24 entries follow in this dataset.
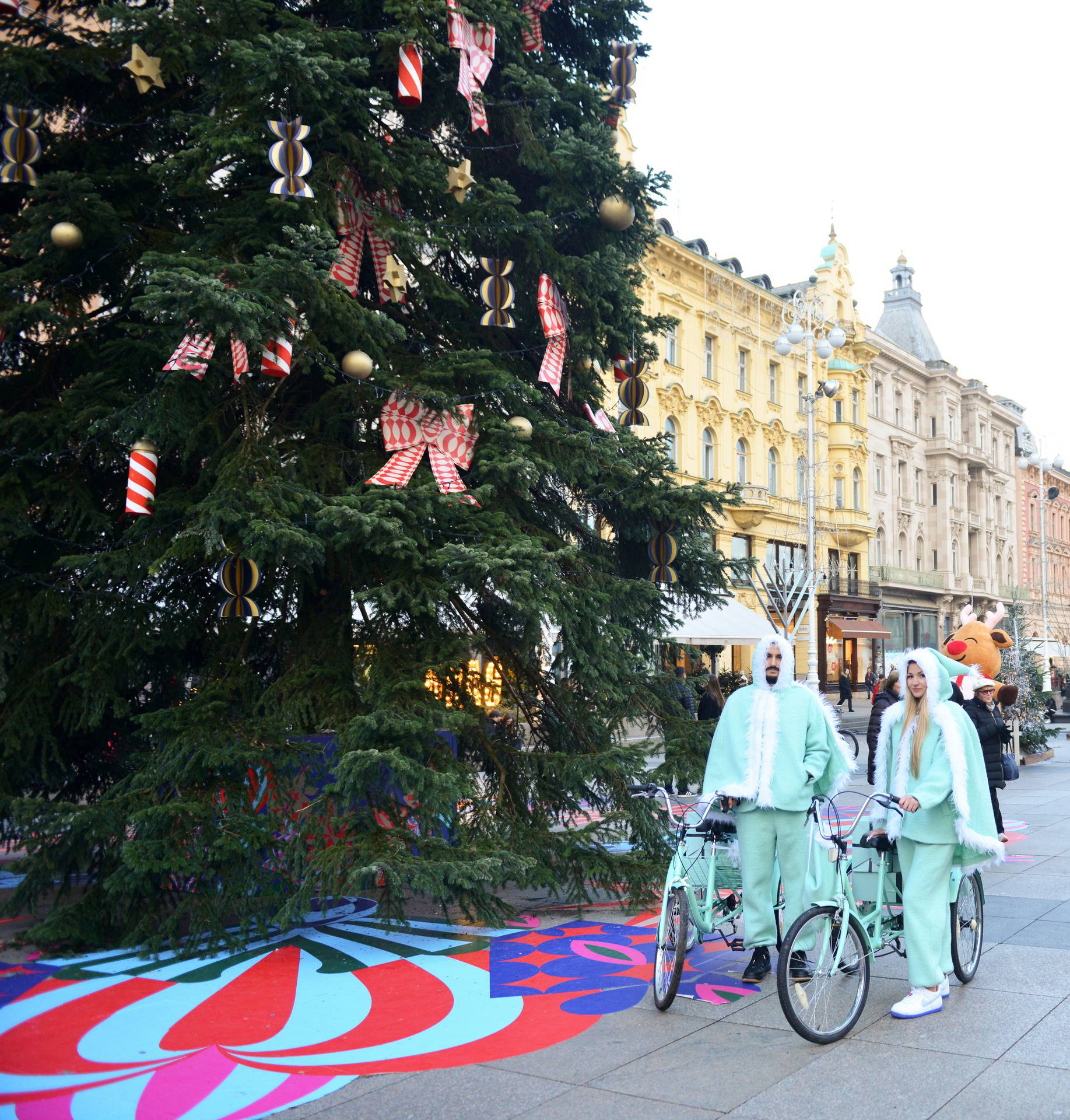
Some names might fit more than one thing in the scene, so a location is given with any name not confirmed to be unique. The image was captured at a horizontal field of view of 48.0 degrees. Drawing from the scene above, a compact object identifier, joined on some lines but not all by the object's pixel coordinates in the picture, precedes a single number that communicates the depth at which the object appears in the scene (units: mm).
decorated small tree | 21750
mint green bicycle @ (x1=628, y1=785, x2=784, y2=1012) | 5824
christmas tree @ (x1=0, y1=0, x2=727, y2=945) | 7277
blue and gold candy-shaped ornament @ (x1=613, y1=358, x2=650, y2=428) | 10172
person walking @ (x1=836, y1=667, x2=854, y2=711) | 35938
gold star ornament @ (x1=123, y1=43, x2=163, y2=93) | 8094
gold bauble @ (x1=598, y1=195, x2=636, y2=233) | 9039
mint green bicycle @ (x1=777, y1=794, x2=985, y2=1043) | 5266
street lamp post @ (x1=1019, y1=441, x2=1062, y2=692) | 48719
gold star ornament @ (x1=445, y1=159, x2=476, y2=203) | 8820
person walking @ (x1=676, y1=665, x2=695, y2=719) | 9922
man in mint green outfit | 6164
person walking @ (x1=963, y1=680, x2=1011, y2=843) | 10078
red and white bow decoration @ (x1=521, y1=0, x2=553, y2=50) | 9633
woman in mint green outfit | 5777
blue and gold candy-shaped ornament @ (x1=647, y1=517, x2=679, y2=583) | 9430
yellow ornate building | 40031
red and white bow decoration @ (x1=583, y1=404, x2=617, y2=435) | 9883
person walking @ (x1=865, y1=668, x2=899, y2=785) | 10523
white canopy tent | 19453
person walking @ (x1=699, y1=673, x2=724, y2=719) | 16453
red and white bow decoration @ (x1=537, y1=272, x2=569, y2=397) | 9164
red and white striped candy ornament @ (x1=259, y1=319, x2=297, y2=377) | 7594
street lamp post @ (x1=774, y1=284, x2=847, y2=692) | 26906
